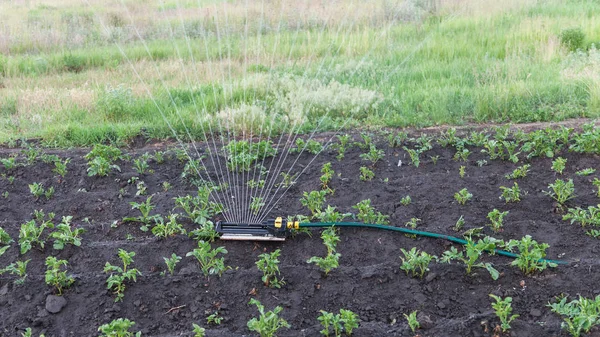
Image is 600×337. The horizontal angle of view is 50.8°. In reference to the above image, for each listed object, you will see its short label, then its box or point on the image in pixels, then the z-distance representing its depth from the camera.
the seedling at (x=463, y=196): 4.84
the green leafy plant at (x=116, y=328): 3.32
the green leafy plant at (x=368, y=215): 4.64
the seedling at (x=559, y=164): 5.31
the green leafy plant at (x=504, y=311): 3.39
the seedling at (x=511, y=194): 4.91
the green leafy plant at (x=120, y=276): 3.89
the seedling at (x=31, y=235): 4.35
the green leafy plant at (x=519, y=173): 5.33
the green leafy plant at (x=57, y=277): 3.91
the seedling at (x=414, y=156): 5.79
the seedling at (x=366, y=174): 5.50
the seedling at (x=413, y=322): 3.46
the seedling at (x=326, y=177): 5.36
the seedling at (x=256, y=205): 4.94
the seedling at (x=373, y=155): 5.81
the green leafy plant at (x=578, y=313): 3.31
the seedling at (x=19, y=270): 4.05
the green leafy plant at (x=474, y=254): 3.91
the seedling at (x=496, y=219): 4.45
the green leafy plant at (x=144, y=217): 4.77
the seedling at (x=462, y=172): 5.44
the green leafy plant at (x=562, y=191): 4.82
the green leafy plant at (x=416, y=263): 3.93
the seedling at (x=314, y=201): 4.90
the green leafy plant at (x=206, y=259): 4.05
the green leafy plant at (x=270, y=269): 3.92
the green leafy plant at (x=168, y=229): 4.54
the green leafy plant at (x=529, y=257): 3.88
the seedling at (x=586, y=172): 5.29
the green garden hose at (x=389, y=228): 4.36
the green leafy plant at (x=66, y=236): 4.39
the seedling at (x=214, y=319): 3.64
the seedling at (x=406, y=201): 4.93
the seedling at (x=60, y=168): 5.84
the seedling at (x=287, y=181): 5.52
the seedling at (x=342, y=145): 6.01
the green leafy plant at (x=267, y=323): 3.38
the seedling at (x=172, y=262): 4.08
